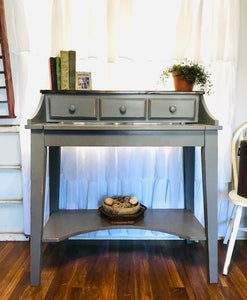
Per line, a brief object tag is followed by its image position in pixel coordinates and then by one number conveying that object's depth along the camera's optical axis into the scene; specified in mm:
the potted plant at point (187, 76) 1414
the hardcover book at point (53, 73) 1420
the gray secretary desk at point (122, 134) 1247
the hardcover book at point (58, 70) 1404
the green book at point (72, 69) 1399
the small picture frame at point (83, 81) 1446
